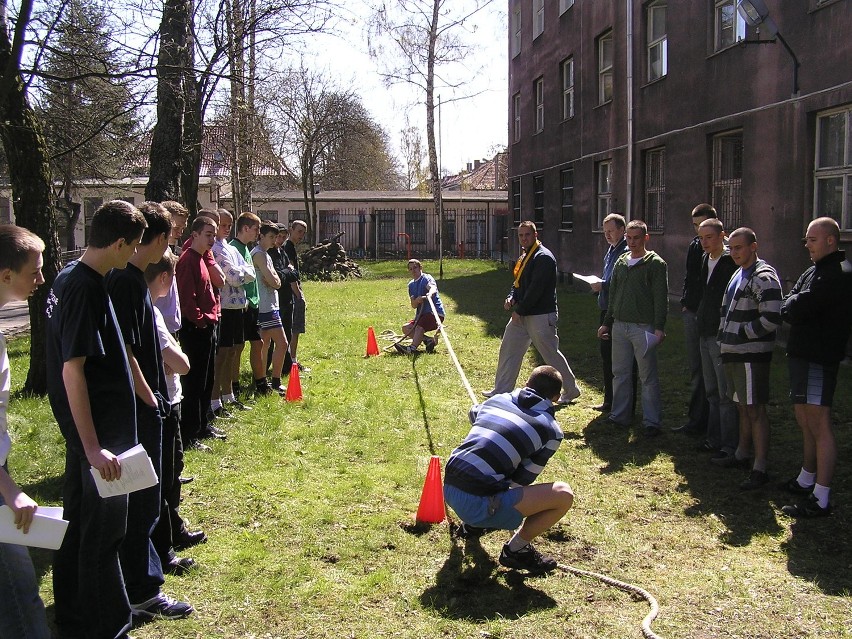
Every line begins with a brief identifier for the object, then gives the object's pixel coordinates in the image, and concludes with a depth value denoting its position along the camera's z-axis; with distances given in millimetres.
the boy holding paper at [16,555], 3020
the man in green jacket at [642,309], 7461
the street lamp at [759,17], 11008
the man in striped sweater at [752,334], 6004
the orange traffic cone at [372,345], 12227
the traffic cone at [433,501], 5316
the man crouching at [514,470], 4348
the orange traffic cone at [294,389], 8812
